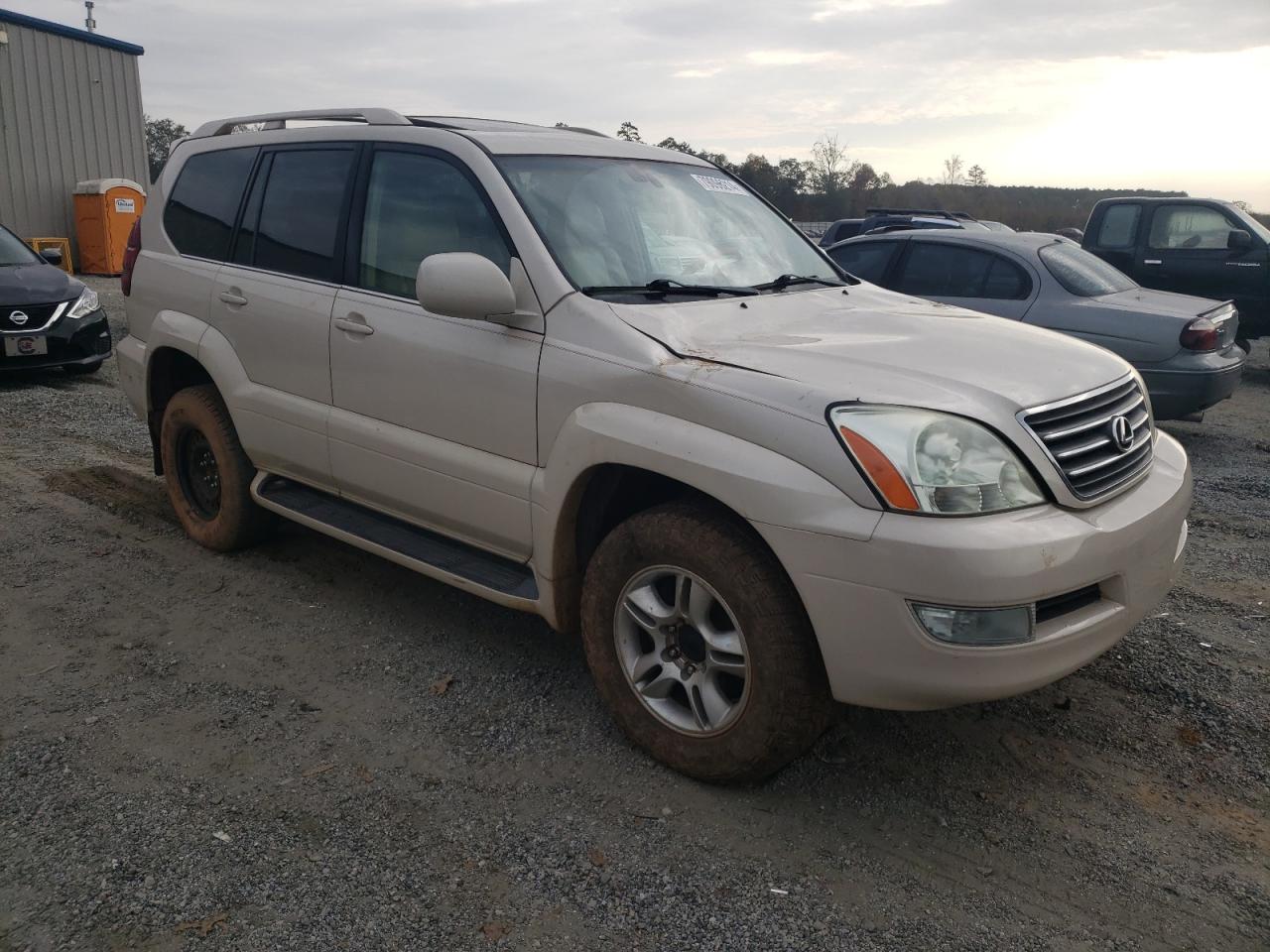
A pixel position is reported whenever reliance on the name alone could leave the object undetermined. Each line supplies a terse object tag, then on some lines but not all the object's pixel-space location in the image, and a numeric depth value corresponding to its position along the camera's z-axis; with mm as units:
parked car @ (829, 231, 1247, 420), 7449
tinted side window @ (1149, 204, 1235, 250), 10812
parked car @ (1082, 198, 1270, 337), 10609
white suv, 2637
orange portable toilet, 18500
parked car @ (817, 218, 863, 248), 14758
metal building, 18266
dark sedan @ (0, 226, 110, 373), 9141
